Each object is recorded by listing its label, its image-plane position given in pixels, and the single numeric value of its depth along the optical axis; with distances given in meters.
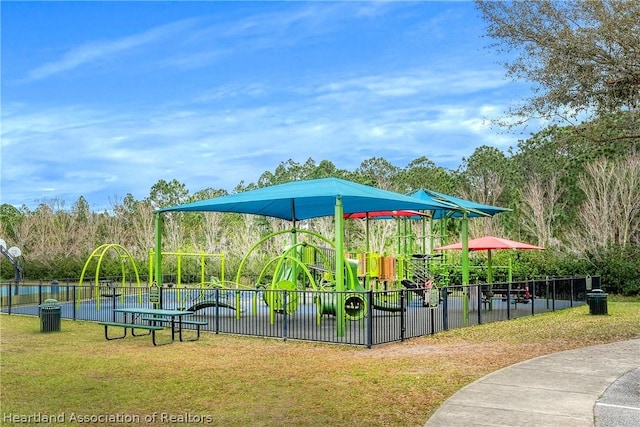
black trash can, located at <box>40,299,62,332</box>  15.75
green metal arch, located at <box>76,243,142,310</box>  19.01
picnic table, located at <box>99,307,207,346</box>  13.55
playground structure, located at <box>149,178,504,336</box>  14.92
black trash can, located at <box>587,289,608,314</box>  19.05
